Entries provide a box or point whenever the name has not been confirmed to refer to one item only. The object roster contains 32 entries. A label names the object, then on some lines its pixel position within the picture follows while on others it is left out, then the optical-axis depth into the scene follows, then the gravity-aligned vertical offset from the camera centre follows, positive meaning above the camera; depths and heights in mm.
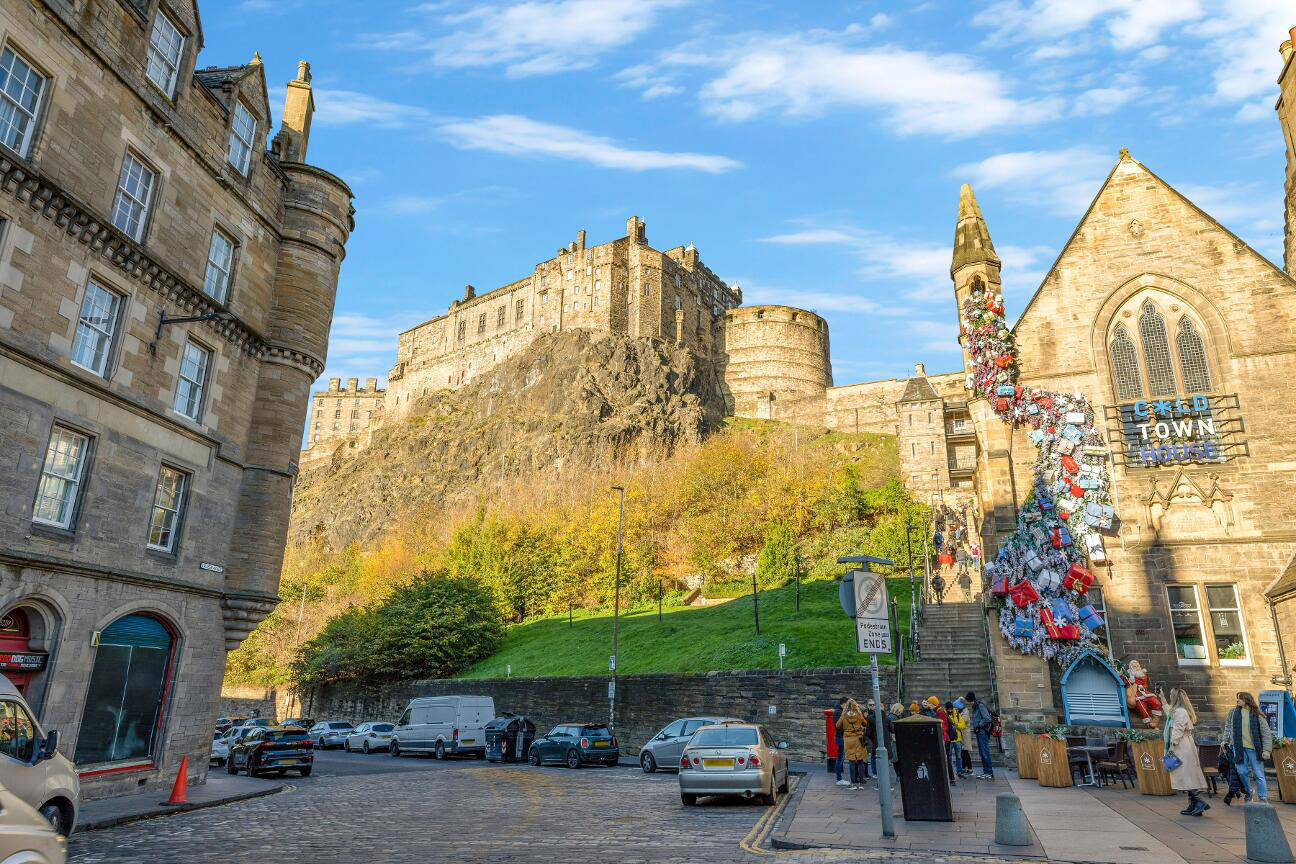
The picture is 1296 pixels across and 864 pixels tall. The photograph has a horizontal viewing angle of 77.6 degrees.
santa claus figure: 17938 -231
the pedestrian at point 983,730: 16578 -911
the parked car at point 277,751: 21781 -2102
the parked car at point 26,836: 4520 -943
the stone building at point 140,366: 13734 +5925
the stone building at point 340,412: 140375 +43718
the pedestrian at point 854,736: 16219 -1049
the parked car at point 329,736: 36500 -2782
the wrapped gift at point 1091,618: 18875 +1531
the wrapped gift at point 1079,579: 19062 +2422
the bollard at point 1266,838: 8094 -1429
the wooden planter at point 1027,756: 16047 -1362
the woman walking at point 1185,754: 11258 -920
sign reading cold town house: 19469 +6064
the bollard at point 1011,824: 9281 -1548
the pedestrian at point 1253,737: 10961 -621
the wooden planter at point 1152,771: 13758 -1372
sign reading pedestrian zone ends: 10812 +888
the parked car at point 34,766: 8539 -1048
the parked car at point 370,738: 33062 -2614
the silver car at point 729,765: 14117 -1459
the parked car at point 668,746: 21922 -1800
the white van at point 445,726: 29406 -1848
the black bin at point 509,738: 27766 -2090
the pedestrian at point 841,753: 16952 -1473
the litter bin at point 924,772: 11389 -1222
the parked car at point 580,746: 24391 -2031
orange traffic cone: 14922 -2191
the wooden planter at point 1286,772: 11945 -1180
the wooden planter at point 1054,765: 15047 -1421
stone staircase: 22391 +736
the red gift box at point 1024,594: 19156 +2071
